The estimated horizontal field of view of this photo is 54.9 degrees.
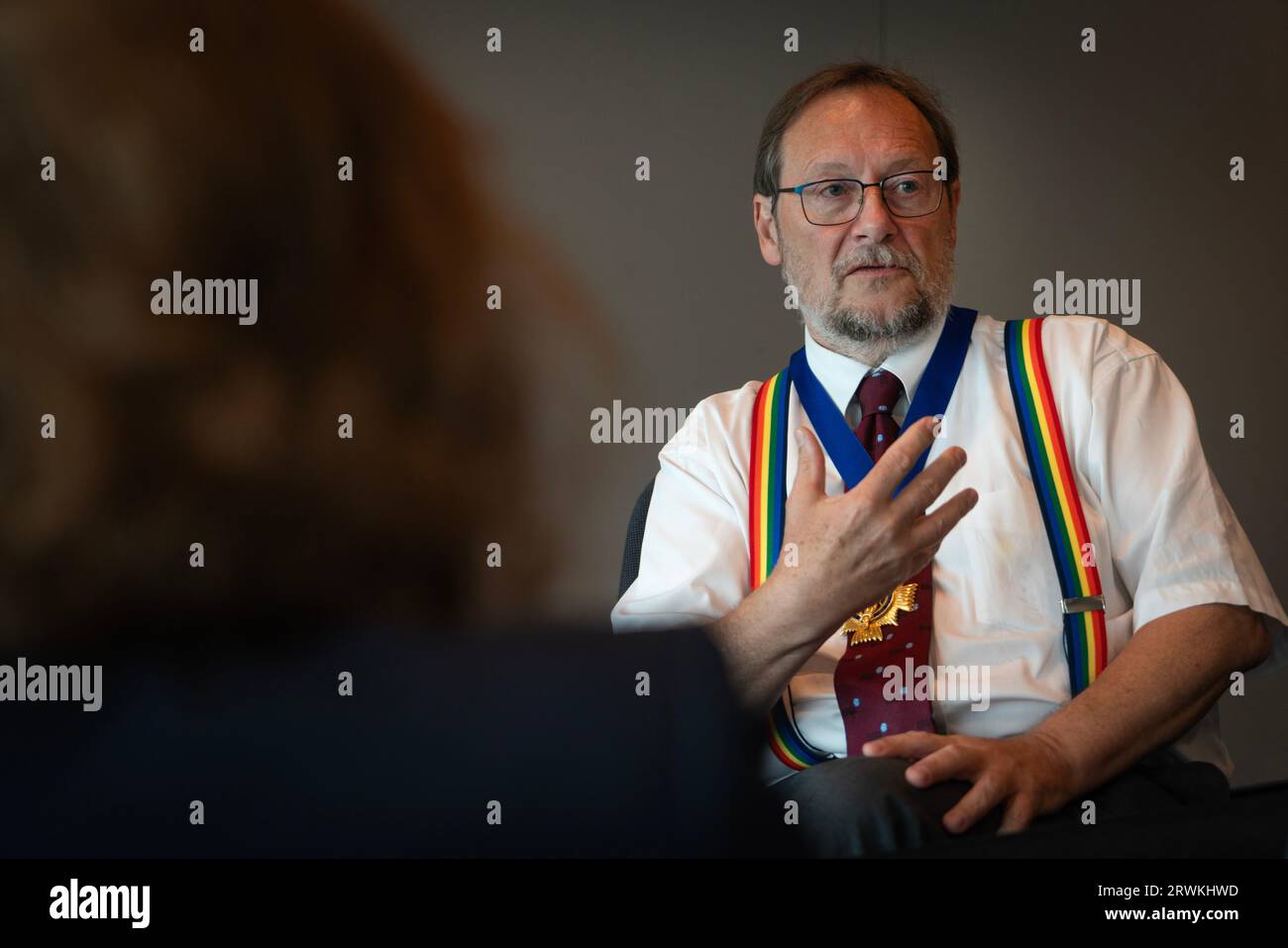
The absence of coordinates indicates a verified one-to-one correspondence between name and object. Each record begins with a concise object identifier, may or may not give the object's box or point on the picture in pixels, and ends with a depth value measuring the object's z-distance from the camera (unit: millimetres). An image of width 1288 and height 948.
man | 1115
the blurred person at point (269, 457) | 334
